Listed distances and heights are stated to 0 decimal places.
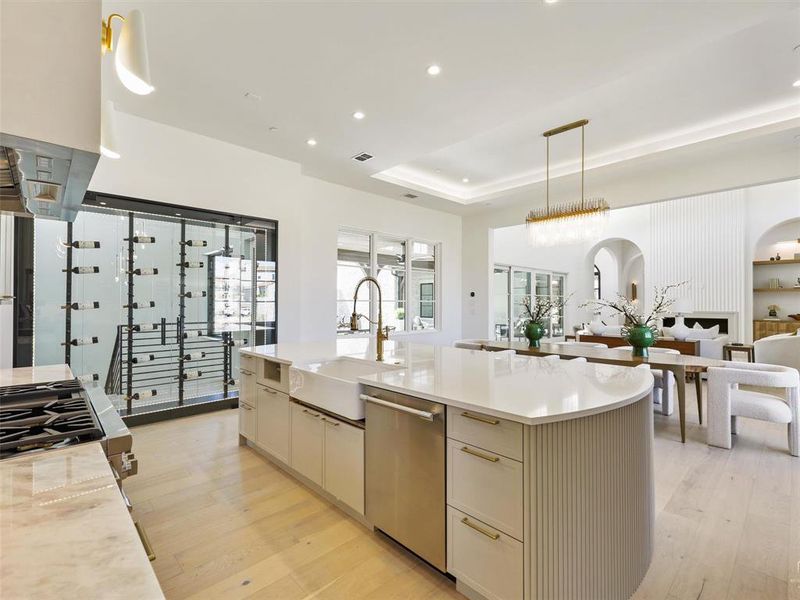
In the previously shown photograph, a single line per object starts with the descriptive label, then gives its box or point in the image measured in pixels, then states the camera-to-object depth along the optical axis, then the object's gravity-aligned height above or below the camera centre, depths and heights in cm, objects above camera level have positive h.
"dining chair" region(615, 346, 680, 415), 422 -102
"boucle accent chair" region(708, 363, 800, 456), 306 -82
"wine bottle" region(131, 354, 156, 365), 401 -62
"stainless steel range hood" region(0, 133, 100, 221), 71 +31
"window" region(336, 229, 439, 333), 619 +44
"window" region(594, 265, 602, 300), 1298 +57
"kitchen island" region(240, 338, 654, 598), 133 -67
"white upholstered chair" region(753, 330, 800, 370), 480 -62
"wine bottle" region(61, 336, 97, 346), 355 -39
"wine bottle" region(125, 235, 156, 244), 396 +65
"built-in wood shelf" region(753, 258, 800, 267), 775 +85
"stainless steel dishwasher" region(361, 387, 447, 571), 162 -78
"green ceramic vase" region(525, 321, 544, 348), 471 -39
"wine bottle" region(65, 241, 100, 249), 352 +52
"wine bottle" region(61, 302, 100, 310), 355 -5
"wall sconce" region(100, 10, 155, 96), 132 +88
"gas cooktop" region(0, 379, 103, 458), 98 -37
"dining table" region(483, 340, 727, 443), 344 -57
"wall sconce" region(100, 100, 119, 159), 163 +75
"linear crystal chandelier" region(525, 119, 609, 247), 435 +97
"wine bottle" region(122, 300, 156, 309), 399 -4
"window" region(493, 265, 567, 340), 898 +20
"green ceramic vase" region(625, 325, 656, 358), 381 -37
